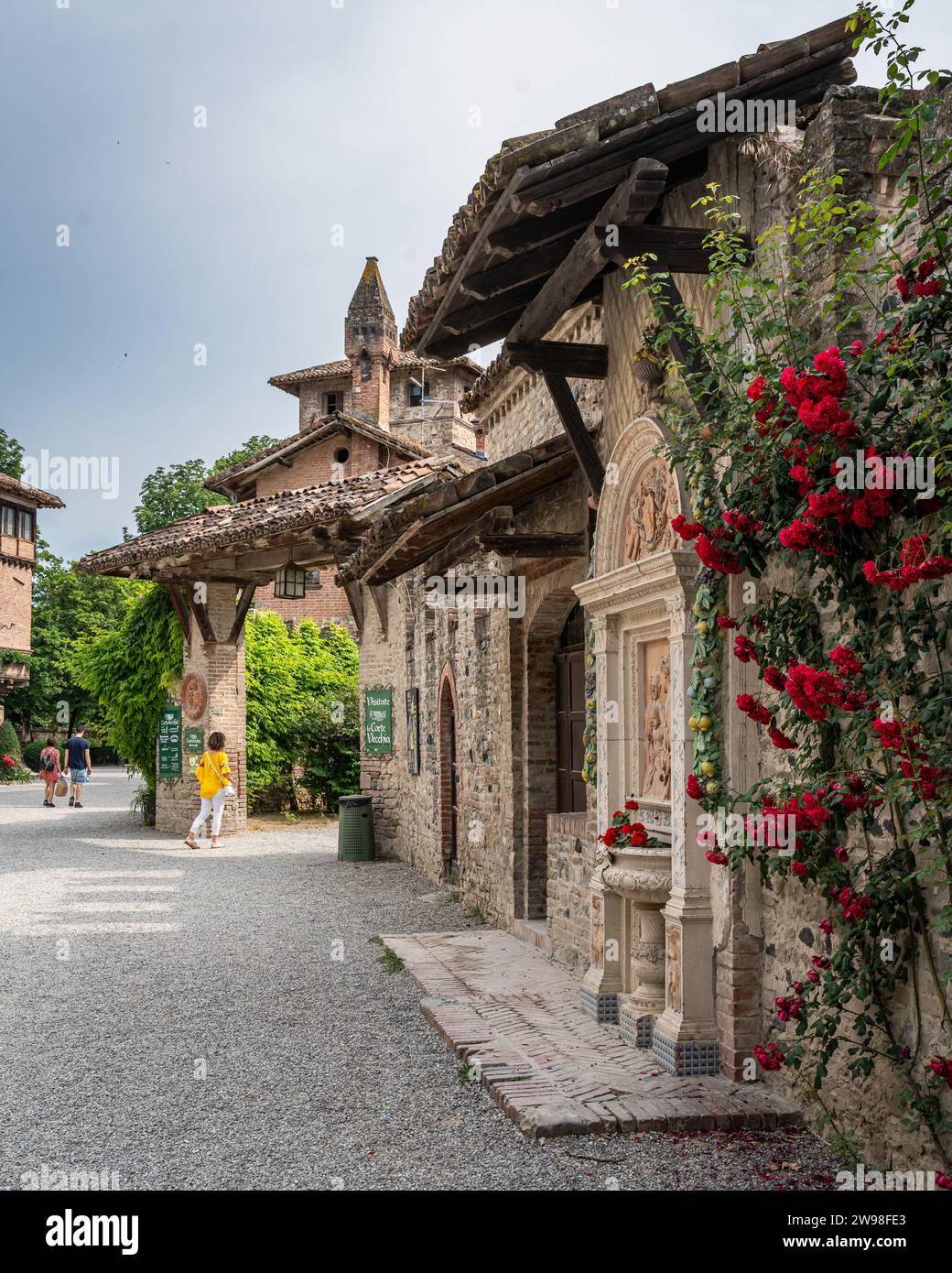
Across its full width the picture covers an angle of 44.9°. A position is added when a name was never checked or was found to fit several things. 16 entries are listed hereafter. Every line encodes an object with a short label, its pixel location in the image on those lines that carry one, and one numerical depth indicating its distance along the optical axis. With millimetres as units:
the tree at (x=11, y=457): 42812
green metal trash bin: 14406
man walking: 23500
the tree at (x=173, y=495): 45438
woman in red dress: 23562
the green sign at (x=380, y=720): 14633
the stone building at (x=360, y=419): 27578
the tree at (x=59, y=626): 41562
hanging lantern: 16453
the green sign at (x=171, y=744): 18094
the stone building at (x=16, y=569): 34250
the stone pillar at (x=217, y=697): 17750
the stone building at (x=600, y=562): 4867
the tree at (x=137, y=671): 18891
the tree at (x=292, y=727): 20250
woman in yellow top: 15758
